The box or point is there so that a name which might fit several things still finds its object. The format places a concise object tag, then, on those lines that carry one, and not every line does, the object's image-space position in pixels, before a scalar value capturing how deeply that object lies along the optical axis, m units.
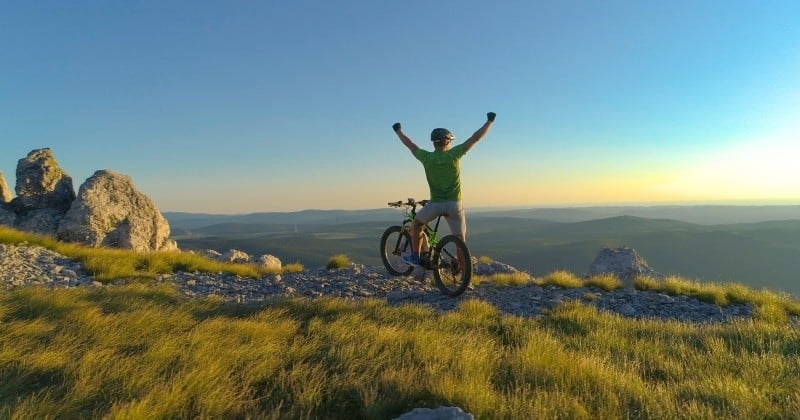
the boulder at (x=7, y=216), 17.53
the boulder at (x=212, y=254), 17.16
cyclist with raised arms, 8.49
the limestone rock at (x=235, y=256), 16.89
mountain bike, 8.66
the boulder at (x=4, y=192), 18.82
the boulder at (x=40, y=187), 18.12
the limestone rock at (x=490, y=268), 14.30
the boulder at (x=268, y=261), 15.73
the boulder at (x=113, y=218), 15.78
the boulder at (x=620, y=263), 16.77
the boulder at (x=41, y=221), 16.91
